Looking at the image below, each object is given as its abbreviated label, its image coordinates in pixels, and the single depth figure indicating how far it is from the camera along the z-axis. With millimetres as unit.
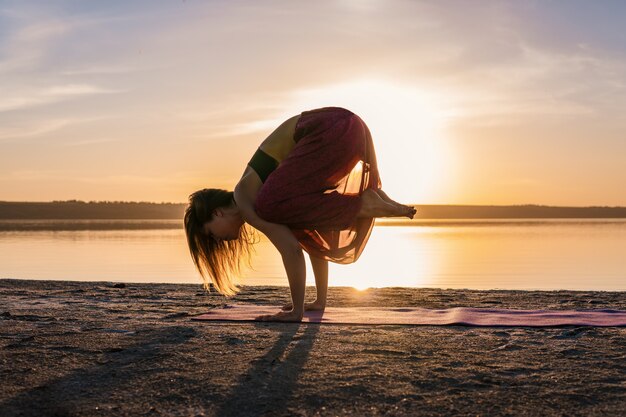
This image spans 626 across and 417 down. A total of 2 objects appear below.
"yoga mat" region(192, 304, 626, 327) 4363
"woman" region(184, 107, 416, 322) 4688
